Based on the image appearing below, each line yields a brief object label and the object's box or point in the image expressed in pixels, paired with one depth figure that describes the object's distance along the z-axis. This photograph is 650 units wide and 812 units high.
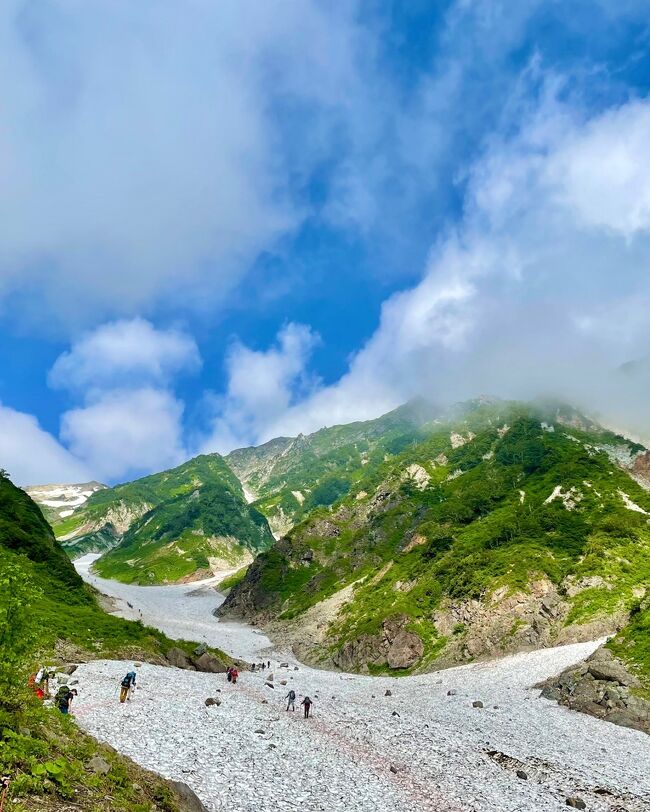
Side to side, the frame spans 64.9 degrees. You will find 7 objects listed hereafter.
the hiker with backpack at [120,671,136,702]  39.88
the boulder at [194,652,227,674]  69.12
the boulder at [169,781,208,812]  21.75
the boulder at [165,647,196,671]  67.31
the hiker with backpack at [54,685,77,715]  29.12
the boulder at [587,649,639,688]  54.19
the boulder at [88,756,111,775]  20.55
